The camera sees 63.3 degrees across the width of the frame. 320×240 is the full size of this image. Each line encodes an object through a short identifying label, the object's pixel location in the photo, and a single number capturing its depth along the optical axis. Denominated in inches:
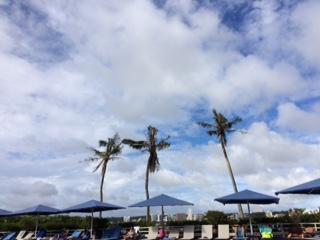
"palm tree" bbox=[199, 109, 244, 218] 802.0
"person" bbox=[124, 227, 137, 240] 486.7
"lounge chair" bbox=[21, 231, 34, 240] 555.3
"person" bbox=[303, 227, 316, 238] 418.5
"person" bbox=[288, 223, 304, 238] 420.1
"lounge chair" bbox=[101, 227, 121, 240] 480.5
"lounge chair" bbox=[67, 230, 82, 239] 514.9
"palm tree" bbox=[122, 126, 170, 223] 818.6
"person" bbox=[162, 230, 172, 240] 439.7
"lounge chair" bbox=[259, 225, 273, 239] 404.7
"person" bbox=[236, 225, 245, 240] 408.3
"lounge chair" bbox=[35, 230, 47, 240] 527.3
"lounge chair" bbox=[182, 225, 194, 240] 456.3
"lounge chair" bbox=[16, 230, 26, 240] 559.0
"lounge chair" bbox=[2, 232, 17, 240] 492.9
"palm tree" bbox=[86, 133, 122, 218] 851.3
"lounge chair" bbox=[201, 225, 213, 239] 456.7
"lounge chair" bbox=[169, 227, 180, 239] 467.4
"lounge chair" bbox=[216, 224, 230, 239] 447.5
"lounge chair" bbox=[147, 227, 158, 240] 488.1
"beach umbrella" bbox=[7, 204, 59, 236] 544.7
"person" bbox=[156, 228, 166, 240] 457.1
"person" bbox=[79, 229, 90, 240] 512.9
